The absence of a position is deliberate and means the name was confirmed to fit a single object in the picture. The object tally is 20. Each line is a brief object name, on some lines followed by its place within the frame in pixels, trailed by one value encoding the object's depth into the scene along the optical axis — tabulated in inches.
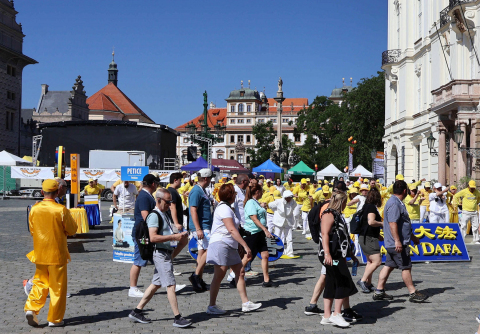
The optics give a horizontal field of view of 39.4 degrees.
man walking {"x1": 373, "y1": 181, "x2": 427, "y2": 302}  352.2
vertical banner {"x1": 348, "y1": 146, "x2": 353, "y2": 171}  1518.7
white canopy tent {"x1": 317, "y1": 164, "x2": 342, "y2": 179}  1621.2
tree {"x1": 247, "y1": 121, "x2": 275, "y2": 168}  4485.7
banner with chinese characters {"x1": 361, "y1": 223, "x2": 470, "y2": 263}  533.0
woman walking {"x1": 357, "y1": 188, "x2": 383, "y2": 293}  383.6
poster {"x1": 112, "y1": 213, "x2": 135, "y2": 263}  496.1
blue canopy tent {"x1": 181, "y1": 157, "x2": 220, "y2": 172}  1425.9
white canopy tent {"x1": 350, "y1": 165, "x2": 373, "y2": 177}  1593.3
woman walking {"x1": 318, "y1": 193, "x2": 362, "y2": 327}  295.3
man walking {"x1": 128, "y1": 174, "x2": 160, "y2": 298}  355.6
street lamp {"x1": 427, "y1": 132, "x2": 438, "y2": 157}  1130.0
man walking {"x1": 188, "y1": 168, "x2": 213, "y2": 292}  387.5
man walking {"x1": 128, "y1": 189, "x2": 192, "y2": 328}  290.8
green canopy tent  1676.9
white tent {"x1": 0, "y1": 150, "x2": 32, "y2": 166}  1619.1
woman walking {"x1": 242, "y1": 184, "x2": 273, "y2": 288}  418.1
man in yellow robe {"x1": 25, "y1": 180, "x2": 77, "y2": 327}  287.7
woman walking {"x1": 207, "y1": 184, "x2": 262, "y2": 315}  313.7
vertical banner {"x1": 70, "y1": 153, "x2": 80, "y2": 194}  721.9
